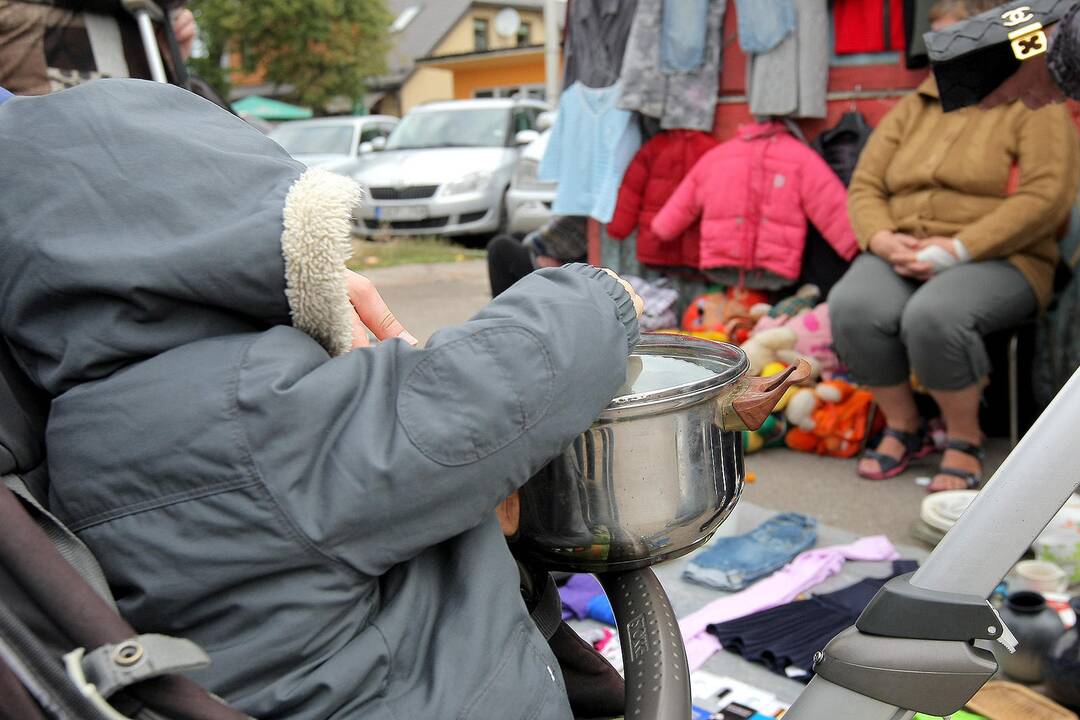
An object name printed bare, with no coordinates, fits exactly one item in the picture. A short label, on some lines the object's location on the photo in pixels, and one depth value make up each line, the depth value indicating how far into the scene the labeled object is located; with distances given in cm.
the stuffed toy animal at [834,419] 400
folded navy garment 246
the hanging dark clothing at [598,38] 546
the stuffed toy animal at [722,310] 477
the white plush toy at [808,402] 405
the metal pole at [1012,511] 112
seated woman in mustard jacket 345
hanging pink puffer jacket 450
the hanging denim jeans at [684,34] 503
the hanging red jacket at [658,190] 520
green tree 2408
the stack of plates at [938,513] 307
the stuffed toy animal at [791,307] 452
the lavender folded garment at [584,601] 274
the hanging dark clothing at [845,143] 455
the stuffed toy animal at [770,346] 423
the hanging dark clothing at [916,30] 419
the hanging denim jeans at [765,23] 467
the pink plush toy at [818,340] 427
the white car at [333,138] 1168
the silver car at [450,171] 1021
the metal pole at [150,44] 306
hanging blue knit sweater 541
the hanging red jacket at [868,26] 443
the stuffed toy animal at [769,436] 410
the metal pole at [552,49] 834
